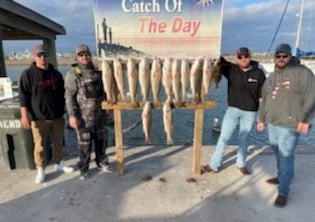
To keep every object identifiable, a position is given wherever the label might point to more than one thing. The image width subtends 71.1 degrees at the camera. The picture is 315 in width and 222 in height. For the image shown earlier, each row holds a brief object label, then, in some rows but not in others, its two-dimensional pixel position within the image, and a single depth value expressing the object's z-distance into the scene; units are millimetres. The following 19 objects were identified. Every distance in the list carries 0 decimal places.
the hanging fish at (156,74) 2420
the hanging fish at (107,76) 2437
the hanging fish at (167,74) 2418
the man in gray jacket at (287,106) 2078
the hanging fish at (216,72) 2612
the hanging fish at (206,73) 2464
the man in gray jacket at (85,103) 2518
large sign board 2506
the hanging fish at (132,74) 2436
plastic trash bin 2725
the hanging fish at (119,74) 2439
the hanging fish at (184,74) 2427
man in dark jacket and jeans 2608
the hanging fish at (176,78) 2412
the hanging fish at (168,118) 2513
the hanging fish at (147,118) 2518
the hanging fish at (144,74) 2424
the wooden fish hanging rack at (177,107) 2568
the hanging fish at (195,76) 2455
